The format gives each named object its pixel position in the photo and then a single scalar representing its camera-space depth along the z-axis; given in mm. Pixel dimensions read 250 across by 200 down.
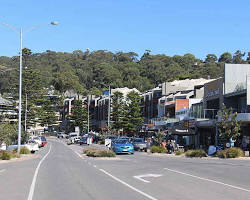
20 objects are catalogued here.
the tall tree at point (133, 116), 82750
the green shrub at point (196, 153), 36719
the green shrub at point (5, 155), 30922
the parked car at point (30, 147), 40966
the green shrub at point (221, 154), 35091
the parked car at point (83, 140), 70438
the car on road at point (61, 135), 112000
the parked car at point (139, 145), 50219
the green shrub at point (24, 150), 37750
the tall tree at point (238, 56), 166350
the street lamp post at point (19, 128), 35656
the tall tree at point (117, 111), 86000
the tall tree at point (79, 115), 106125
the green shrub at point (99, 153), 33369
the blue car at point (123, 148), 41375
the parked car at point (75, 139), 80025
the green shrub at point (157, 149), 44188
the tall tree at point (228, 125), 37831
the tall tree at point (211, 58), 190125
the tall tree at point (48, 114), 94806
